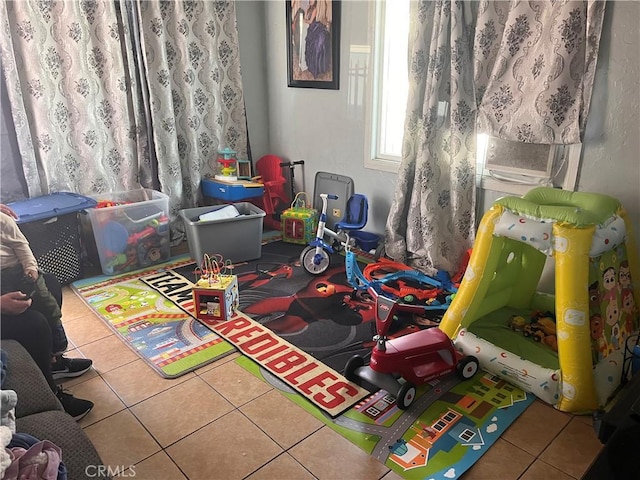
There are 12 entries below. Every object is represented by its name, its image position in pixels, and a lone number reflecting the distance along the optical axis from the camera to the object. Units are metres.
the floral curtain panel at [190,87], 3.31
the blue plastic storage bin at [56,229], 2.71
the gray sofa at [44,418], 1.17
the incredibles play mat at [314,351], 1.74
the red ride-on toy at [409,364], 1.91
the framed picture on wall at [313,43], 3.36
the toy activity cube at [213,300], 2.52
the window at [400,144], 2.48
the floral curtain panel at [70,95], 2.84
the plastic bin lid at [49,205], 2.68
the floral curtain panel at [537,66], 2.21
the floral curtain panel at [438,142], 2.66
